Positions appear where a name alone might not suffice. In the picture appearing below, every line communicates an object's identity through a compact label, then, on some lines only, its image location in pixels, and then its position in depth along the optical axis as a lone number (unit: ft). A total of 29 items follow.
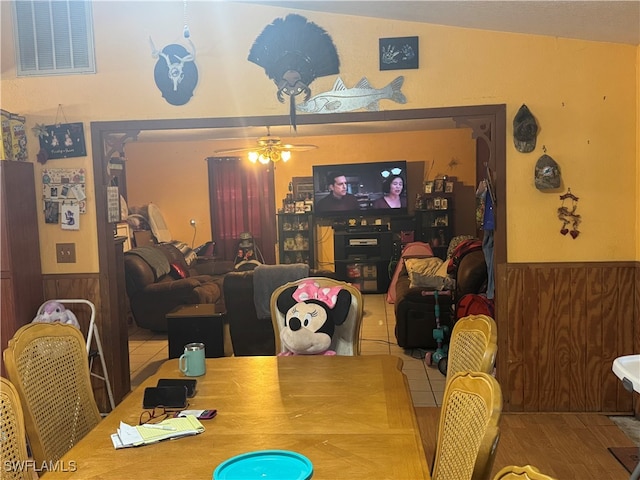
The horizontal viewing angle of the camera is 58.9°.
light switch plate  12.18
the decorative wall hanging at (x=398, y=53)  11.25
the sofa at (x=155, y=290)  18.24
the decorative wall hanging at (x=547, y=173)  11.06
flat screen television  25.84
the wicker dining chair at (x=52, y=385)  6.20
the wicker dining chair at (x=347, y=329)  9.56
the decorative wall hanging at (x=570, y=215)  11.26
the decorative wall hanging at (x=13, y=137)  11.18
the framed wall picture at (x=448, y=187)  25.57
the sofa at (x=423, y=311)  15.44
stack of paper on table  5.44
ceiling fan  20.72
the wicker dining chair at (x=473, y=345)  6.05
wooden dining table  4.95
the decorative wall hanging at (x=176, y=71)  11.66
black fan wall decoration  11.46
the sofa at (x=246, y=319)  14.51
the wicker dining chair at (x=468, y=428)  4.30
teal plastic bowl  4.77
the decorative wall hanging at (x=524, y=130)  11.04
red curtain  27.17
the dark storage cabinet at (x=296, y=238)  26.68
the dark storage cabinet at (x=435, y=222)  25.48
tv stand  25.76
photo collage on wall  12.01
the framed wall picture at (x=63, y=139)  11.91
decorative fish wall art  11.43
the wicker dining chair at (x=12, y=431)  5.34
